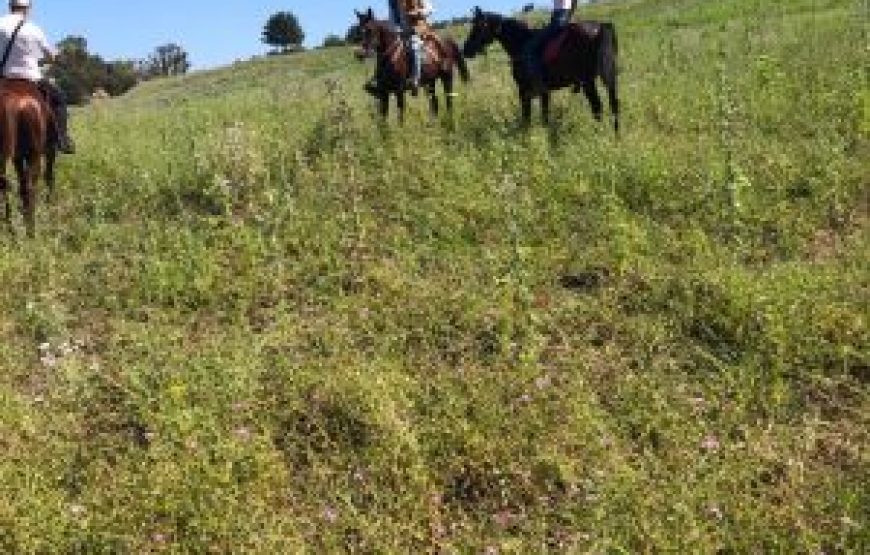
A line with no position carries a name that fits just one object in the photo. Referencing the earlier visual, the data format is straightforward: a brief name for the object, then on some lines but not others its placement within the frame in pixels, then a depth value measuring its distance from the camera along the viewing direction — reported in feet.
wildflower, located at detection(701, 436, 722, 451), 20.25
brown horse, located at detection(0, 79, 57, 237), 36.45
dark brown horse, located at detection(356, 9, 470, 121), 47.73
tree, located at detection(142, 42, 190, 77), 312.09
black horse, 42.93
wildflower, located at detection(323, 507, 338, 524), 19.49
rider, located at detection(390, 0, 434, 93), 49.24
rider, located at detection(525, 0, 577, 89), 44.42
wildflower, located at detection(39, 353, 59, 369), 24.71
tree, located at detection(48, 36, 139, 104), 223.92
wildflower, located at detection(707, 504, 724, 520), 18.29
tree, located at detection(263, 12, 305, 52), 239.71
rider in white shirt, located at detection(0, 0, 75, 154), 37.22
